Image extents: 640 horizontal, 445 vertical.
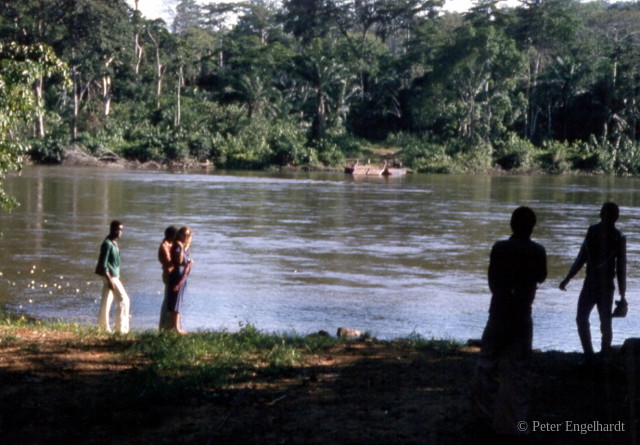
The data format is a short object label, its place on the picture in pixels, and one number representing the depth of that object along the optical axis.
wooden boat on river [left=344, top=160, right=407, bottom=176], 60.41
